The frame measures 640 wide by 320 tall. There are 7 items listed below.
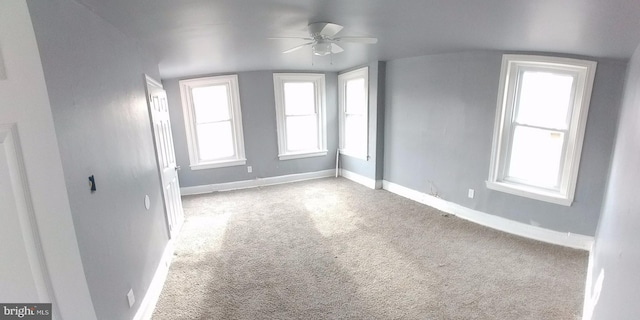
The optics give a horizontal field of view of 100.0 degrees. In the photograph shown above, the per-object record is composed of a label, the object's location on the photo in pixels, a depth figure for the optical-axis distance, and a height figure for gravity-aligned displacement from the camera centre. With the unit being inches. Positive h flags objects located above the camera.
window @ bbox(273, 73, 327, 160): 206.1 -4.9
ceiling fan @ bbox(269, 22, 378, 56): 81.5 +23.6
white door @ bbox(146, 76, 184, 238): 110.3 -18.4
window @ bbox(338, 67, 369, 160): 192.9 -4.0
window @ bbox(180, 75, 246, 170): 190.5 -7.5
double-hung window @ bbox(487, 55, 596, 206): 107.9 -10.3
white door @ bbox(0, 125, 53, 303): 36.9 -17.1
